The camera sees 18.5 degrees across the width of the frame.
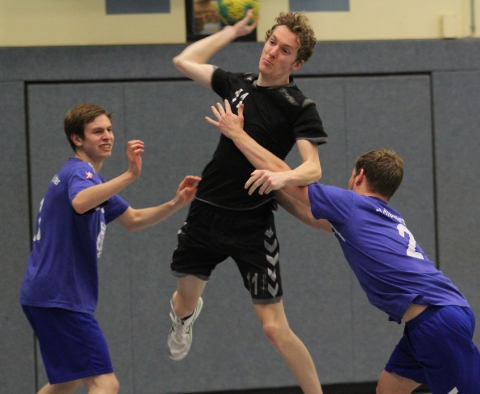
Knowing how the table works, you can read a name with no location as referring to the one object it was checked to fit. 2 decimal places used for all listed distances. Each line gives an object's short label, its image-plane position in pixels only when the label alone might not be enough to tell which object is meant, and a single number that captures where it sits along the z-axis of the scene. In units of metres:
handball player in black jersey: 7.24
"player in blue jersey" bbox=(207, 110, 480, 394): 6.45
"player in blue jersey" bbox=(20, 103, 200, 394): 7.01
